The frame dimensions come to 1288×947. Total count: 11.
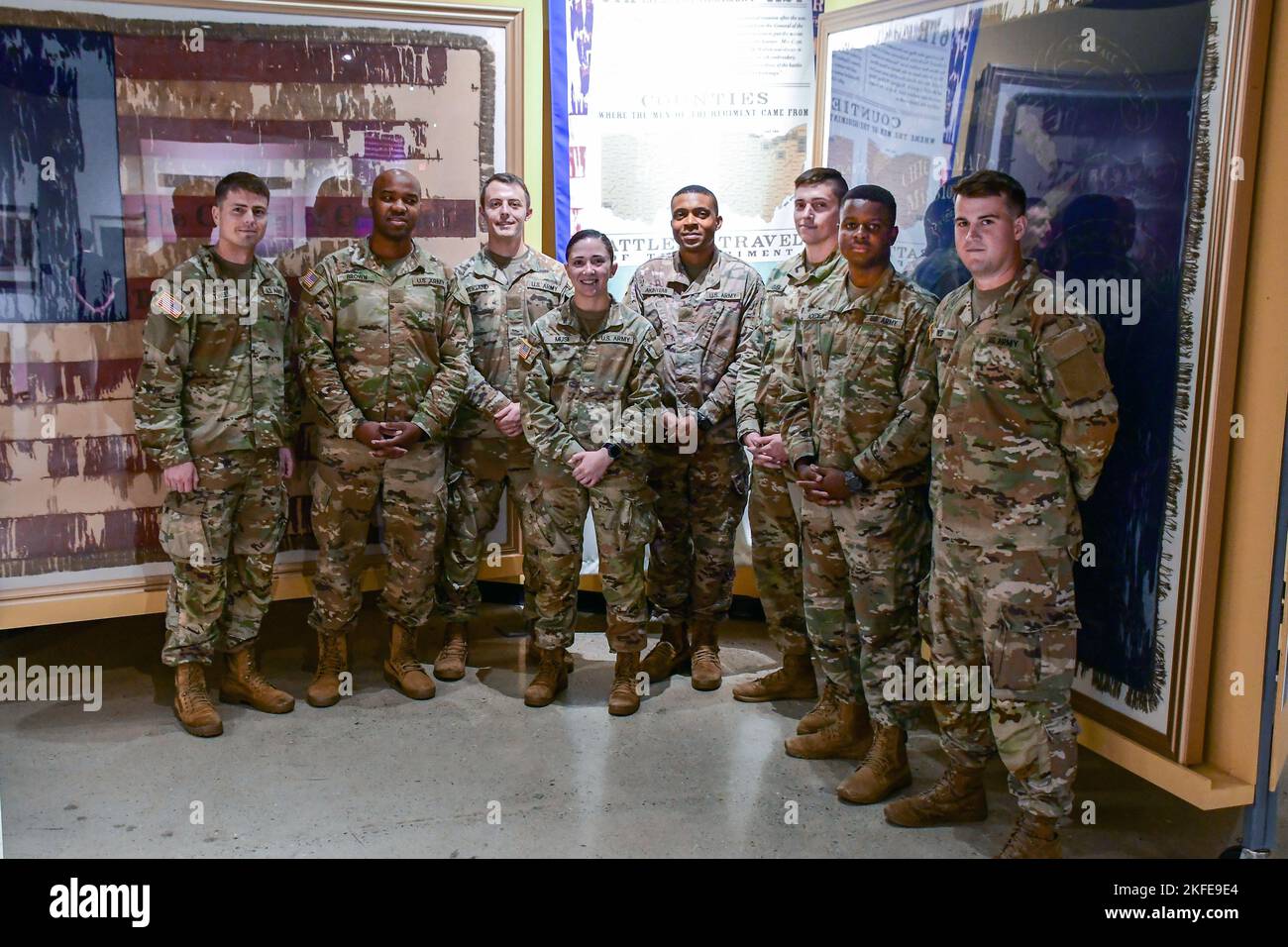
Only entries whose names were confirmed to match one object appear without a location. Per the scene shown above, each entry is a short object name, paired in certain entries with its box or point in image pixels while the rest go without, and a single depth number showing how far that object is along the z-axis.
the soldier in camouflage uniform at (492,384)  4.48
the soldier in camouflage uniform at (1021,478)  2.84
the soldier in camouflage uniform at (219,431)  3.87
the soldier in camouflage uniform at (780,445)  3.94
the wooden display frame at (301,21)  4.28
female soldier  3.97
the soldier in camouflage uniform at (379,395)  4.12
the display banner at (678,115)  5.02
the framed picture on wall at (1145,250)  2.88
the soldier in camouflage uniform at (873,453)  3.38
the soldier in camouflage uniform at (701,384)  4.29
